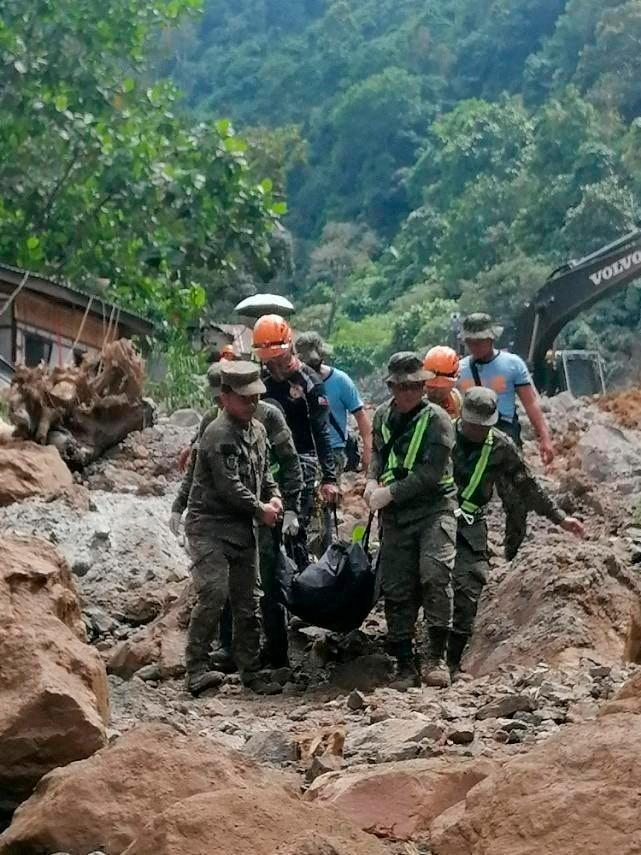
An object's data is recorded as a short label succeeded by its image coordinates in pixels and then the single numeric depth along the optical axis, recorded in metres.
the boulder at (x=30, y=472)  12.51
